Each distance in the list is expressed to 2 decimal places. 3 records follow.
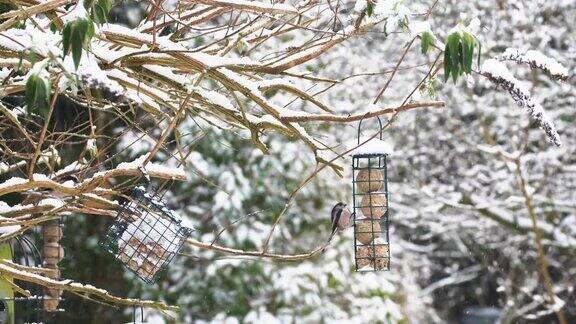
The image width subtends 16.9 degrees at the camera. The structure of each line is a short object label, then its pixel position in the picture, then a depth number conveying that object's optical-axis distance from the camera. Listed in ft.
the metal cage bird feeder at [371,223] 23.45
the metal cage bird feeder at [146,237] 21.86
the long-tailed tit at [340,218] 23.46
